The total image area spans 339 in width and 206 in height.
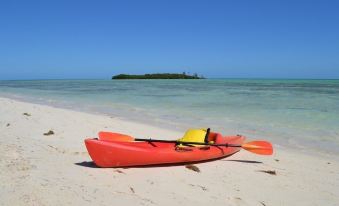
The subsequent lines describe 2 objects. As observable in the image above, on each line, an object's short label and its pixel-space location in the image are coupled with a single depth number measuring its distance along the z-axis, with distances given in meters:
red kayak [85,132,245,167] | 5.00
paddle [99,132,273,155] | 5.95
